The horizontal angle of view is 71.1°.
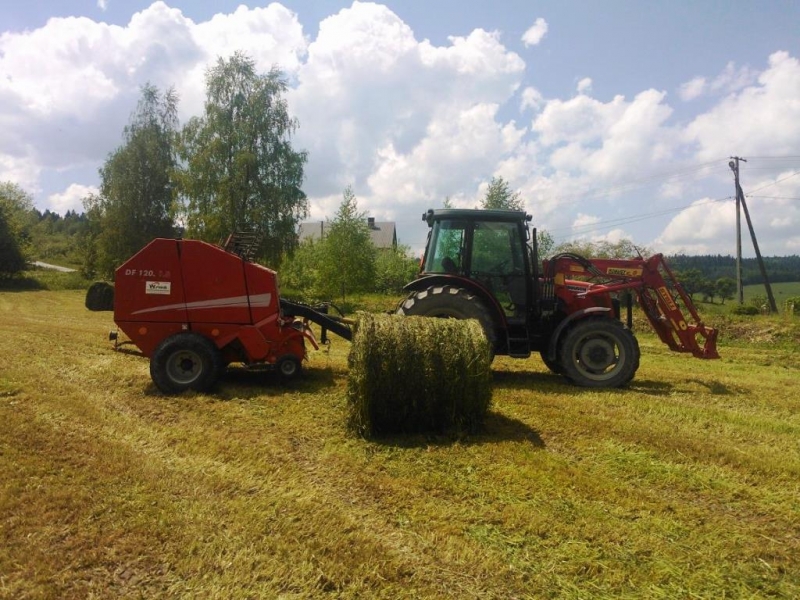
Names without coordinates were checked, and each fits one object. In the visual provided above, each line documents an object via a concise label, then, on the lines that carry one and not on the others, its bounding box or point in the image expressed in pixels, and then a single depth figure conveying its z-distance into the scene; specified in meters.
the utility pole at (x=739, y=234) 22.50
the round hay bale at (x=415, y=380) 5.18
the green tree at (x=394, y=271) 33.84
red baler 6.87
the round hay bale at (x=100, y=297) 21.86
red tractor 7.65
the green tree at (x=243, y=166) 25.31
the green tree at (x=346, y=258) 25.32
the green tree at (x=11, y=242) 38.04
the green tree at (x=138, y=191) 32.97
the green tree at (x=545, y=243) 29.45
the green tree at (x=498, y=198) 25.22
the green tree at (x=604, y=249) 35.78
